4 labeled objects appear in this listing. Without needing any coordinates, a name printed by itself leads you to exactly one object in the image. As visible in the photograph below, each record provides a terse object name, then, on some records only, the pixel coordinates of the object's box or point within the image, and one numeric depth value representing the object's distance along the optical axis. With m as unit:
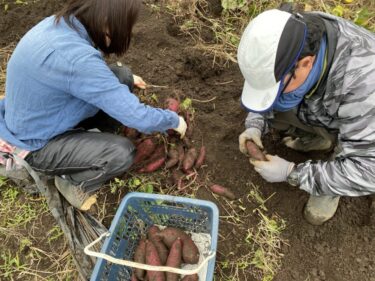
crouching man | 1.48
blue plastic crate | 1.87
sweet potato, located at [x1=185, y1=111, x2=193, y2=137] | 2.54
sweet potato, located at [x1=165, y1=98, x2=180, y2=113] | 2.54
